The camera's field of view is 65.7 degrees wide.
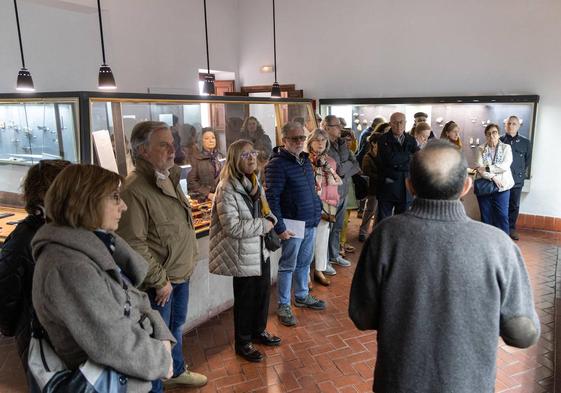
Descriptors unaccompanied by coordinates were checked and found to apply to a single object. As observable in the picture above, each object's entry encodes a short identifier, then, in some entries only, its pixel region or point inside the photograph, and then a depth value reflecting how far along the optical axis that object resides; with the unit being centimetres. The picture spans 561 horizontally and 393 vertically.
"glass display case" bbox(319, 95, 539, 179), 693
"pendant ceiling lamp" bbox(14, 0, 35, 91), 515
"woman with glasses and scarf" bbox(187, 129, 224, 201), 447
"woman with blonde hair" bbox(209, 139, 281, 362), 315
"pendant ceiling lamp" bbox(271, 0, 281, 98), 769
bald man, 153
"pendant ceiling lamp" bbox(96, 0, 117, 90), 528
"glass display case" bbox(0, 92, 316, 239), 304
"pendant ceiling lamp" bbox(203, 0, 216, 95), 711
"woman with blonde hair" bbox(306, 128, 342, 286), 446
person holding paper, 367
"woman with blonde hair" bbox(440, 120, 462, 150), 617
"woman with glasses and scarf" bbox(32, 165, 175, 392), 146
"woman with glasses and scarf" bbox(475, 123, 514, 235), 585
